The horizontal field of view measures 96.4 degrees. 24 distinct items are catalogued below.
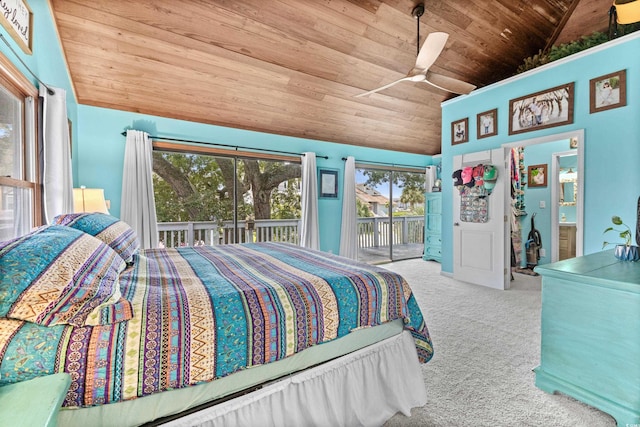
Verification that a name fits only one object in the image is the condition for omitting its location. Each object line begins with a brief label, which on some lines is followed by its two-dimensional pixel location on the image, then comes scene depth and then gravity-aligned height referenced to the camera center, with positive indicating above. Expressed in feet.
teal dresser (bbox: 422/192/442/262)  18.02 -1.16
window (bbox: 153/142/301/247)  14.34 +0.67
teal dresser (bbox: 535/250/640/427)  4.63 -2.23
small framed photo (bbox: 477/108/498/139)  12.51 +3.81
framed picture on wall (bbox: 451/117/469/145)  13.74 +3.79
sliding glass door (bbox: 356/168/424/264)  19.15 -0.35
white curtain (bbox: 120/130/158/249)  11.19 +0.72
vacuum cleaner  15.40 -2.07
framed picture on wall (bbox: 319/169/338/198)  16.37 +1.46
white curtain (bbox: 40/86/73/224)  6.11 +1.25
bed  2.87 -1.56
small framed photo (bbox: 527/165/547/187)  15.28 +1.81
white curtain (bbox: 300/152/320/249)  15.24 +0.27
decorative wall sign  4.64 +3.28
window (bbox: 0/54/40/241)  5.09 +1.03
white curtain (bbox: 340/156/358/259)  16.61 -0.28
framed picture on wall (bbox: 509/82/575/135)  10.21 +3.78
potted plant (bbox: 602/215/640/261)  5.87 -0.88
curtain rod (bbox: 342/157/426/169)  17.47 +2.87
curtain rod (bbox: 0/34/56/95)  4.62 +2.64
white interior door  12.20 -1.40
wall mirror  15.99 +1.25
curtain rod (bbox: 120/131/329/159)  12.09 +2.93
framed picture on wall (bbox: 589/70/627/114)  8.91 +3.78
